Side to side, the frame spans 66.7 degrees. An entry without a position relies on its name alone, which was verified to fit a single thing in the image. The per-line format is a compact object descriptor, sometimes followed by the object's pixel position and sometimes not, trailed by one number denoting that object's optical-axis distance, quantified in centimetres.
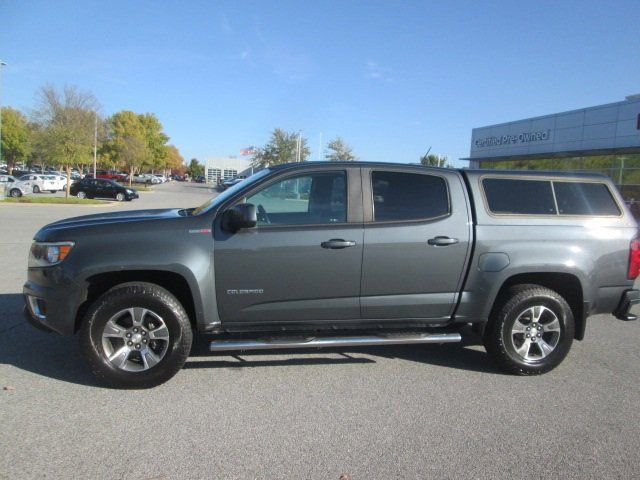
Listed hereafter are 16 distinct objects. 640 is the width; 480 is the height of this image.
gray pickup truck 396
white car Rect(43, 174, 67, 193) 3666
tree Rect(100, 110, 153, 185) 5647
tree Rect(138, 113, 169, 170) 6888
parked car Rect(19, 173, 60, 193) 3512
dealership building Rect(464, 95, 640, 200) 2133
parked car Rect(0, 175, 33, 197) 3042
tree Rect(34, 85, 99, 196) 2719
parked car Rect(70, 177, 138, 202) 3309
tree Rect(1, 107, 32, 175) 6944
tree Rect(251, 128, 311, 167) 5094
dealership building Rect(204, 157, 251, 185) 10588
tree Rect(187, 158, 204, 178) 13836
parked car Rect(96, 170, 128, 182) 6501
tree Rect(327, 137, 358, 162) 5038
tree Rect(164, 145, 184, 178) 7728
